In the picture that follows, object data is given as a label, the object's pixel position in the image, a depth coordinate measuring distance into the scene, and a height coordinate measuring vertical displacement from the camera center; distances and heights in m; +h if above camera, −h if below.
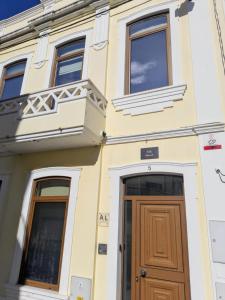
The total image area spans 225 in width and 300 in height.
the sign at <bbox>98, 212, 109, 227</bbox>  4.75 +0.28
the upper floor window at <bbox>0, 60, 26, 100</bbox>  7.72 +4.64
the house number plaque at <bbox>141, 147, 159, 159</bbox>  4.71 +1.53
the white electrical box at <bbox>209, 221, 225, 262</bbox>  3.70 -0.02
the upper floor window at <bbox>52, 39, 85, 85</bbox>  6.72 +4.57
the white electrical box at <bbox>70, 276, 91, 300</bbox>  4.41 -0.95
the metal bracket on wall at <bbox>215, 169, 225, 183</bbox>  4.01 +1.01
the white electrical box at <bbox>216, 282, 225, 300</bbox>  3.55 -0.72
